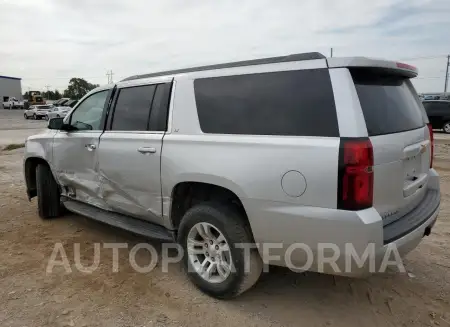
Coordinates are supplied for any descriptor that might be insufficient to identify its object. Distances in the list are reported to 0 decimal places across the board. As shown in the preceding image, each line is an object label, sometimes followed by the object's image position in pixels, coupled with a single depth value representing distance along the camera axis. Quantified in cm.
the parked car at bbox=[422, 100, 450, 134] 1762
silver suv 236
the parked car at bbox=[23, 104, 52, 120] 3806
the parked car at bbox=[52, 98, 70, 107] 4774
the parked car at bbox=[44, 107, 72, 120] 3297
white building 7556
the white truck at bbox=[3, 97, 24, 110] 6383
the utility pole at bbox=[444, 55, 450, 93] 6293
